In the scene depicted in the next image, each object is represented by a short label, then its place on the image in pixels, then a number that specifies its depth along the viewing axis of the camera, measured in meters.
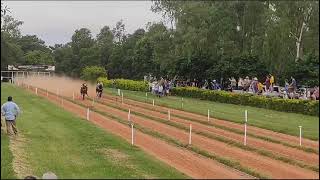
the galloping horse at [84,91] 40.79
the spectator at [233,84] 48.84
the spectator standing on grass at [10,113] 24.33
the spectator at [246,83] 42.15
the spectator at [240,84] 44.63
